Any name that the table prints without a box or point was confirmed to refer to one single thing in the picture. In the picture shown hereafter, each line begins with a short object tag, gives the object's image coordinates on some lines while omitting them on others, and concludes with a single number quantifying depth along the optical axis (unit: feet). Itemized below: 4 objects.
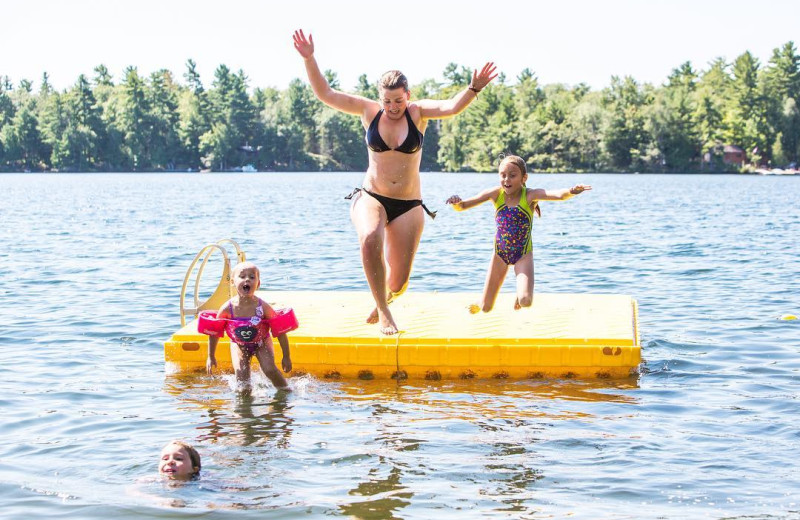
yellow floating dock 30.32
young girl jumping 31.96
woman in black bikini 27.66
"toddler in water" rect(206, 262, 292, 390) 27.50
